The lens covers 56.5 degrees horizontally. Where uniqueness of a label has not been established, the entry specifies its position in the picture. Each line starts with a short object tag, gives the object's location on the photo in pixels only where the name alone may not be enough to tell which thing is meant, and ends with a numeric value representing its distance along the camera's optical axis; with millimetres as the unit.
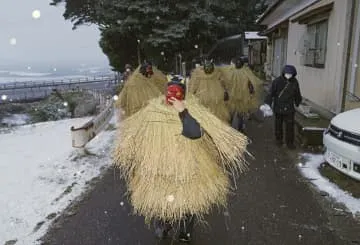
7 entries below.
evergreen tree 15023
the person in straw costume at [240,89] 7699
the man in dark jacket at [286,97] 6664
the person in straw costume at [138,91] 7152
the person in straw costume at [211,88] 6996
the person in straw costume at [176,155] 2809
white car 4688
